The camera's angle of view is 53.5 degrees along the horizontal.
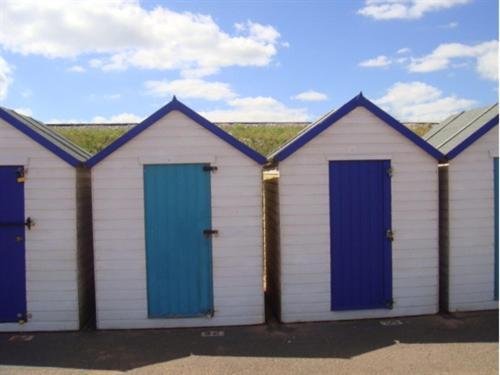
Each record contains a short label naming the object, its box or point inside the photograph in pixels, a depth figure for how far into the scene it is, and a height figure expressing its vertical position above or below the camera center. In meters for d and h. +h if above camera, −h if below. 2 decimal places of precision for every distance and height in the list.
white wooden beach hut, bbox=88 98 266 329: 6.71 -0.66
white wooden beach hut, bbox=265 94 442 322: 6.91 -0.62
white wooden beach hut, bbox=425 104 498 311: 7.18 -0.68
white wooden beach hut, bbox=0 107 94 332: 6.63 -0.70
